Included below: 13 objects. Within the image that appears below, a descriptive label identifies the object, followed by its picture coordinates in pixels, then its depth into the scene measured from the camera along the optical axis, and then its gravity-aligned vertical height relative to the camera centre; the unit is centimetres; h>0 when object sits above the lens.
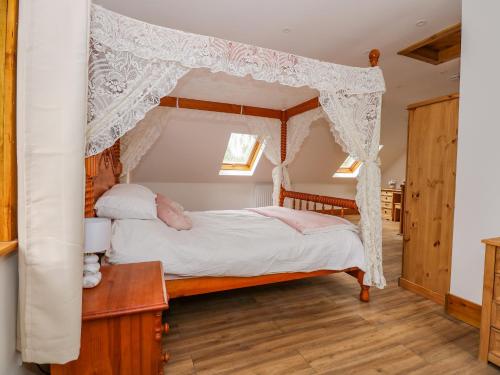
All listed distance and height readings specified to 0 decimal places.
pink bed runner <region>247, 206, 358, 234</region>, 253 -42
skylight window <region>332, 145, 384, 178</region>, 706 +31
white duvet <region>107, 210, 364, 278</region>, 192 -55
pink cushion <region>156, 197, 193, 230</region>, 235 -37
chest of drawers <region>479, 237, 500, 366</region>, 170 -76
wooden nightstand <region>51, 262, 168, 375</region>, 121 -73
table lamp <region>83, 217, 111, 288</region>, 140 -38
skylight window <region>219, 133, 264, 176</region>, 563 +46
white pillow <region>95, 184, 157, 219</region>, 208 -25
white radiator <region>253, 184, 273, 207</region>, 610 -38
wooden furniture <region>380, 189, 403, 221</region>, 638 -53
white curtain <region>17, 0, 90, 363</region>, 105 -1
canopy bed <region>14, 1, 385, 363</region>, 106 +31
